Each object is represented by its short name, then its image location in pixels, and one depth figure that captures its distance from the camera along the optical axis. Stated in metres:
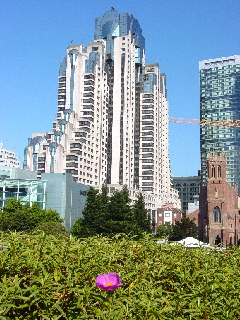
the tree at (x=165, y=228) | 94.19
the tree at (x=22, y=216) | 54.34
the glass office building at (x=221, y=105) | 177.12
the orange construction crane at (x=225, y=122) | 171.50
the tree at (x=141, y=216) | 58.27
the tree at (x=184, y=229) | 74.51
